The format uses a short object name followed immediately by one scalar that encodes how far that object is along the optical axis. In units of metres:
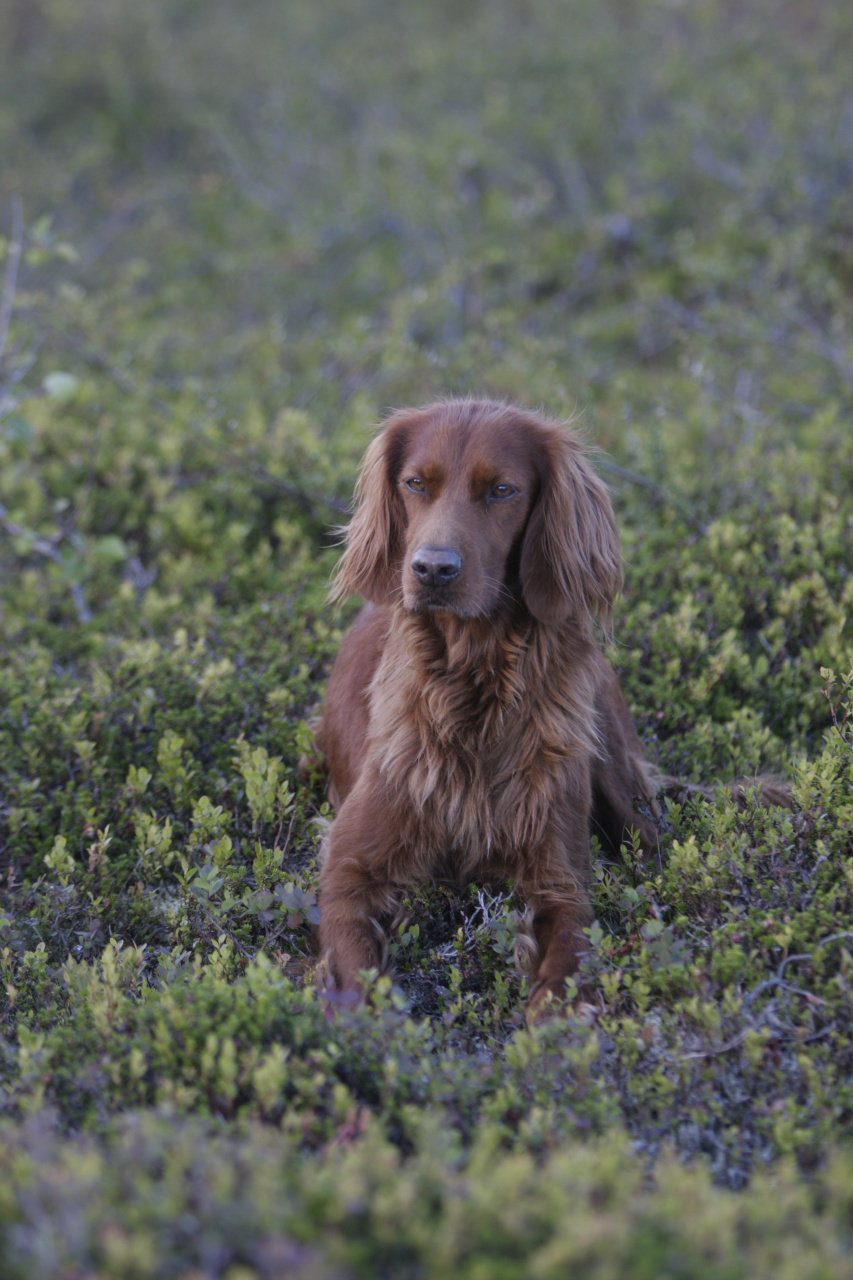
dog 5.88
